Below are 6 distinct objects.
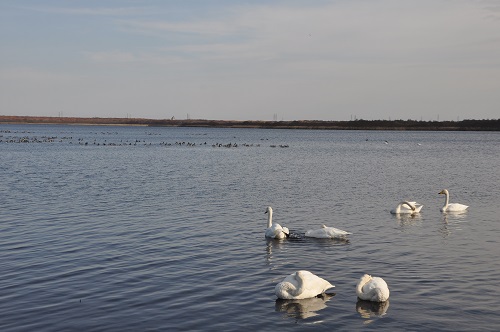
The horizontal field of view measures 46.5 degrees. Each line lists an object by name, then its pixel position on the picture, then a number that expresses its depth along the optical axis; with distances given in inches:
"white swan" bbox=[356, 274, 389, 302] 534.3
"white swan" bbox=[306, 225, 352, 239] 799.7
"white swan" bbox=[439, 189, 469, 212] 1075.3
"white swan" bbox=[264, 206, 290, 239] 809.5
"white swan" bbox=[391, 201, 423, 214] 1032.7
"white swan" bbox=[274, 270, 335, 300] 544.7
